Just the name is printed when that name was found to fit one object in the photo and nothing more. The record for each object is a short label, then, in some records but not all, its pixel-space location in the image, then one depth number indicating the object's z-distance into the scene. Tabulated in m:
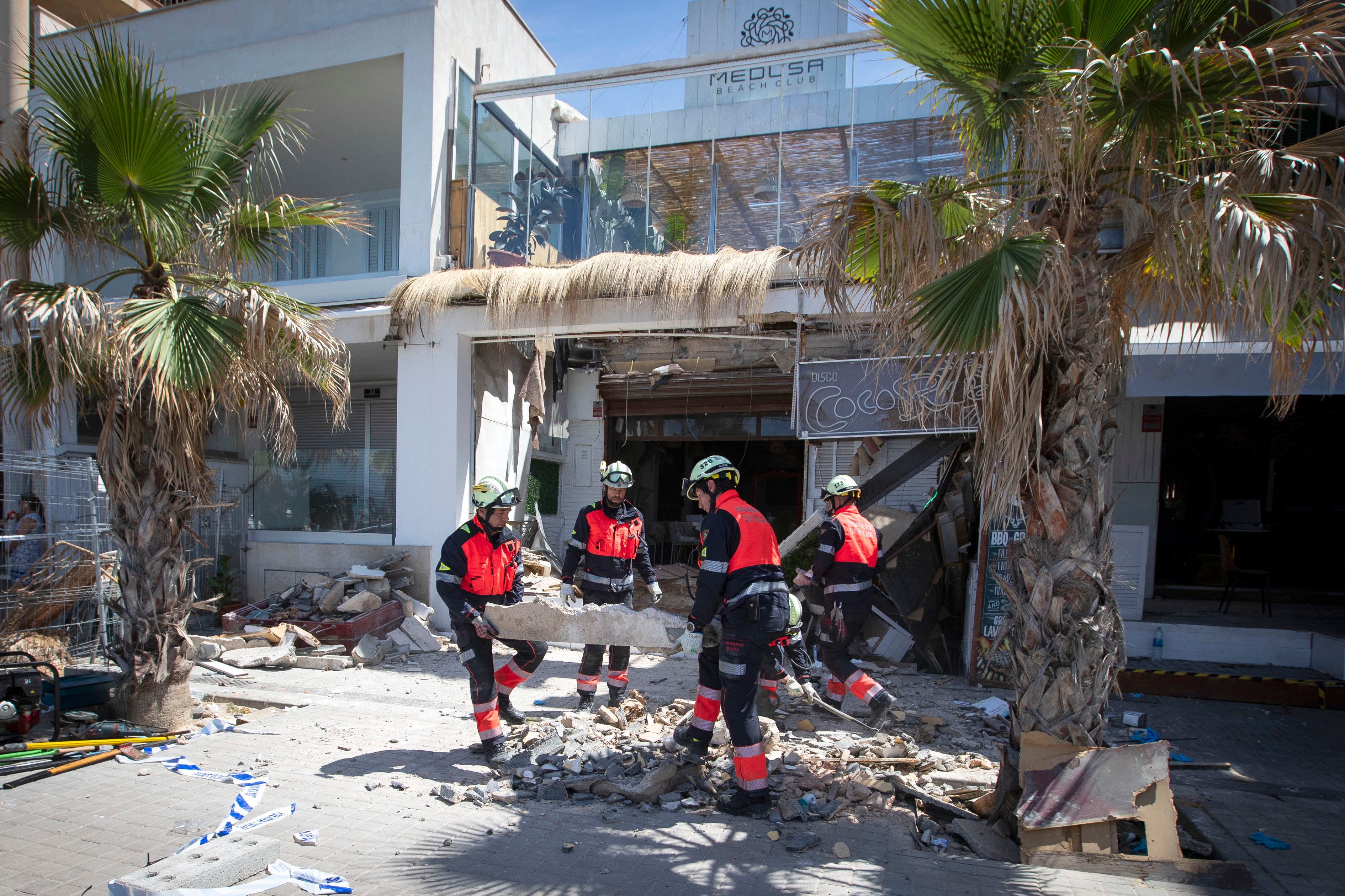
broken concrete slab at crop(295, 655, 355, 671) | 7.98
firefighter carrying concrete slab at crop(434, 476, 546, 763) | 5.08
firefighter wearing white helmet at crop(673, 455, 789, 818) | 4.33
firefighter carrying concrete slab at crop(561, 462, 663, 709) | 6.59
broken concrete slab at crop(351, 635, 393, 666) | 8.20
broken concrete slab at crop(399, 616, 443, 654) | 8.80
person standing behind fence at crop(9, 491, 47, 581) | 8.55
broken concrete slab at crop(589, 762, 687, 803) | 4.45
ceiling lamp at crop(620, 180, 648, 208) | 10.88
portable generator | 5.06
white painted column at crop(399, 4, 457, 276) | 10.33
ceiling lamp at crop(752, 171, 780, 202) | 10.37
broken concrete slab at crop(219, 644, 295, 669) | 7.86
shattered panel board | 3.70
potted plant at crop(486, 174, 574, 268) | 10.96
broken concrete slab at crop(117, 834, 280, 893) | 2.99
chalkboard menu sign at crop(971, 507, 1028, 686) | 7.35
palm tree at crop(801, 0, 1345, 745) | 3.49
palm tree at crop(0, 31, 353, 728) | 5.03
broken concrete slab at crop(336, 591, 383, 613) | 8.79
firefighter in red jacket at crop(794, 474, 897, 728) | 6.07
